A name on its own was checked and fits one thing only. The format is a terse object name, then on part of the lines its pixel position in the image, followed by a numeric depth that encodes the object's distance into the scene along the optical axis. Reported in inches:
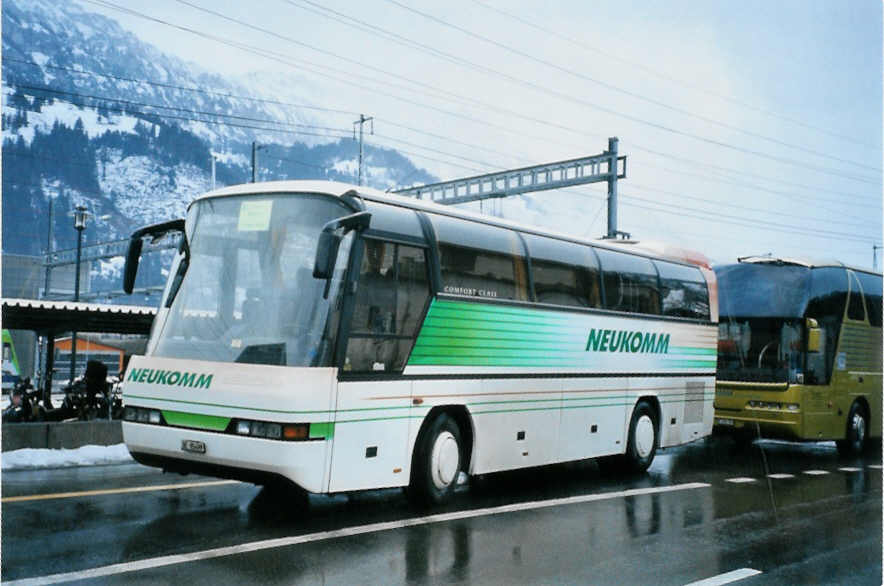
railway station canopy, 617.9
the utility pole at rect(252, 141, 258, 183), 1763.8
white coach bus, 333.1
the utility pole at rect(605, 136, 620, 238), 1285.7
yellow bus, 664.4
